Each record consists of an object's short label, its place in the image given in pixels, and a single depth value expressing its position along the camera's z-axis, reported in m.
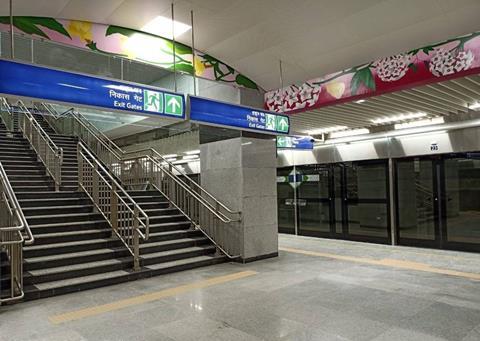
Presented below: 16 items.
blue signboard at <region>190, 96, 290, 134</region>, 4.40
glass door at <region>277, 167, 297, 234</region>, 10.34
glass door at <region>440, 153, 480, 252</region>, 6.95
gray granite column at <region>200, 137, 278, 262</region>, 6.45
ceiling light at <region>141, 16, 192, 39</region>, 4.82
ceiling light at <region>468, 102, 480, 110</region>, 6.35
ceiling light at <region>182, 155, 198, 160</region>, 11.55
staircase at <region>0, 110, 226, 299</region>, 5.02
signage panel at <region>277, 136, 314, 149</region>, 7.96
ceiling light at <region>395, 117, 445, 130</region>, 7.27
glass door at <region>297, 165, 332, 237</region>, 9.48
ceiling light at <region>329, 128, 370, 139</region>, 8.45
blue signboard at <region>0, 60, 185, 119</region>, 3.13
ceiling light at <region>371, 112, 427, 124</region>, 7.03
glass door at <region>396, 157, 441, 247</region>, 7.46
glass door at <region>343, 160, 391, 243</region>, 8.29
